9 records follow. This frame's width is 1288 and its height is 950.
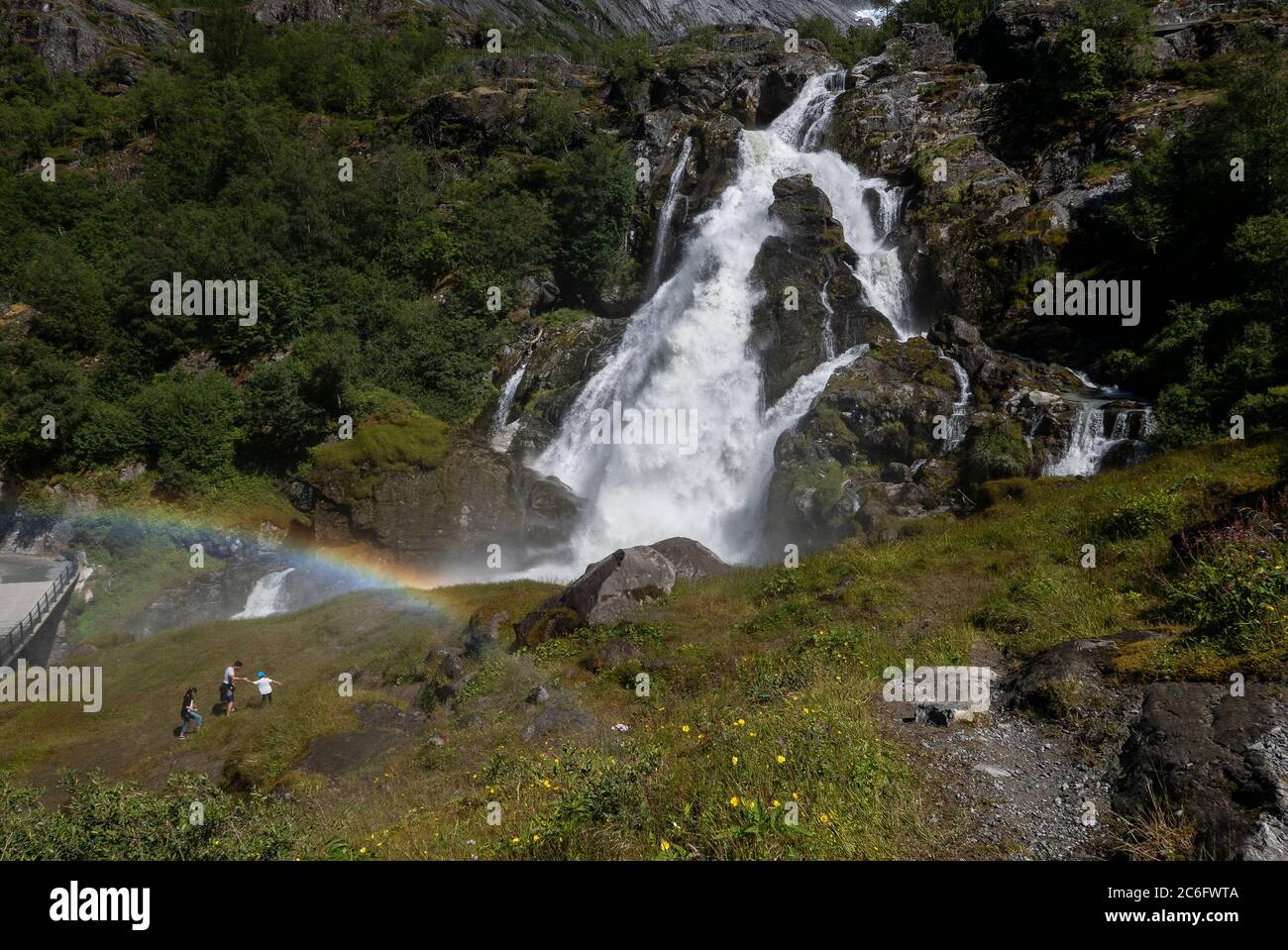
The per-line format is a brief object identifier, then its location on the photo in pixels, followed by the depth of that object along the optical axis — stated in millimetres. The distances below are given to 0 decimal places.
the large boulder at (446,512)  26247
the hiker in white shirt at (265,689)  17266
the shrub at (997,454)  19766
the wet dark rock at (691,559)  18344
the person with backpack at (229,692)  17359
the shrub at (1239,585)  6309
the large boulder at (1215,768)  4098
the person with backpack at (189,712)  16406
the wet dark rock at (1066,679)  6566
